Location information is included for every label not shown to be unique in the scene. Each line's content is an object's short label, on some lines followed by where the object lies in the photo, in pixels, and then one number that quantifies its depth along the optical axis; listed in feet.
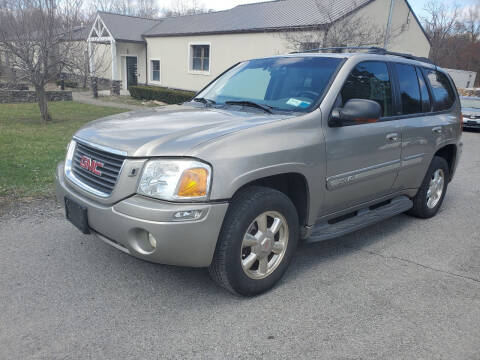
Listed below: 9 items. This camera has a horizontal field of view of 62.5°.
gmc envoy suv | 8.61
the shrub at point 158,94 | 68.46
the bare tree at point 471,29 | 153.94
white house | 59.52
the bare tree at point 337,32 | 48.70
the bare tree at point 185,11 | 211.45
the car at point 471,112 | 50.34
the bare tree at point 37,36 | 36.94
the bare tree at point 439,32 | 142.82
